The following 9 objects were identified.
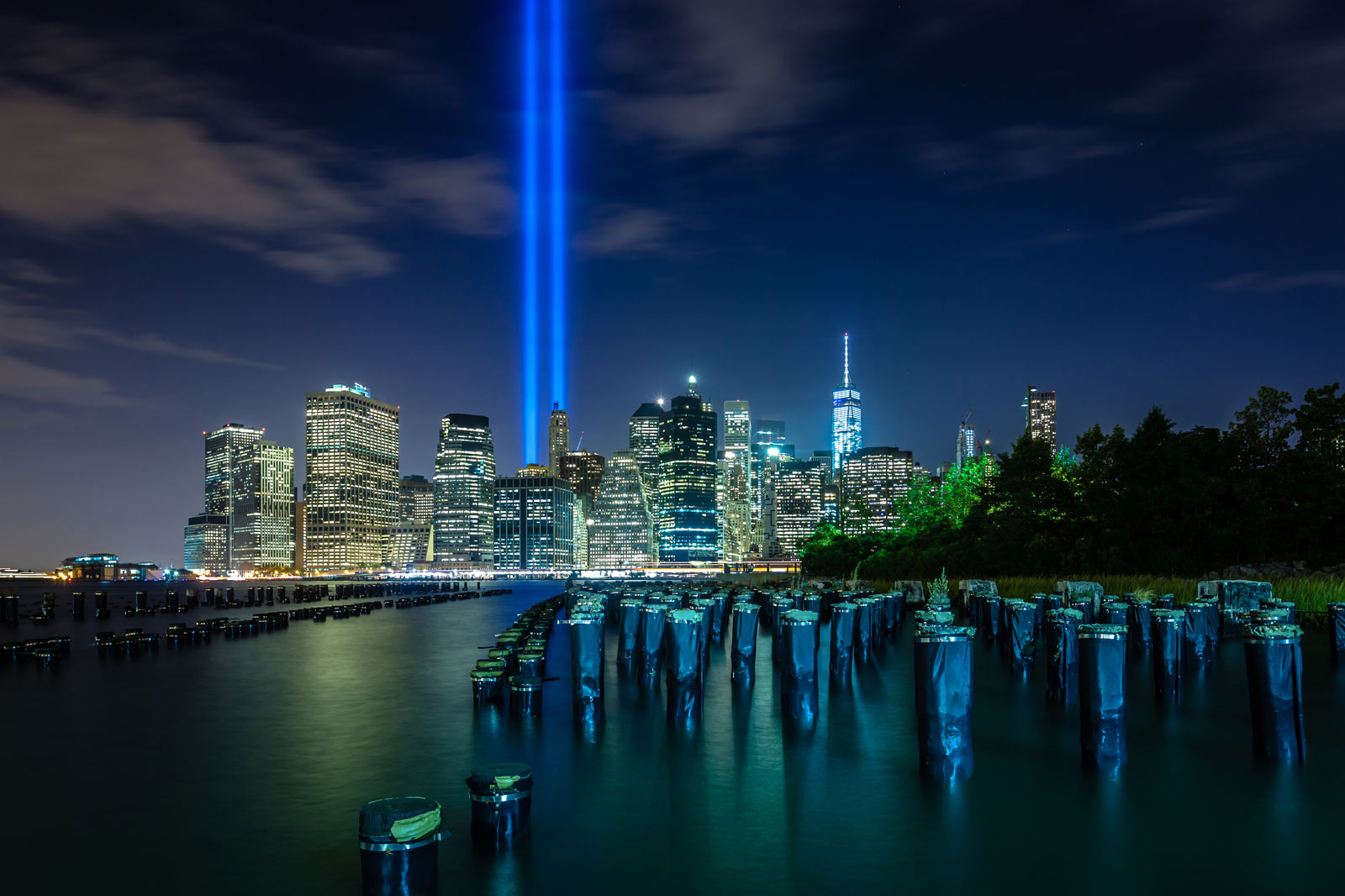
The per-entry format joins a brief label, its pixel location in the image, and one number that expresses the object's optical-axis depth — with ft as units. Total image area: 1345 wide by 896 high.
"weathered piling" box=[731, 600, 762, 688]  58.54
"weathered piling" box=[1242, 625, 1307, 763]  31.89
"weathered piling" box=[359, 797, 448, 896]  21.43
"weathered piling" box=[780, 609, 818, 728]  42.93
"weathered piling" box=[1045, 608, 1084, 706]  47.57
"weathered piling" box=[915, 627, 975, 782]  30.07
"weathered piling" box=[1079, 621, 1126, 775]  31.76
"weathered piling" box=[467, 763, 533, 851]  26.05
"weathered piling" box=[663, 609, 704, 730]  42.50
